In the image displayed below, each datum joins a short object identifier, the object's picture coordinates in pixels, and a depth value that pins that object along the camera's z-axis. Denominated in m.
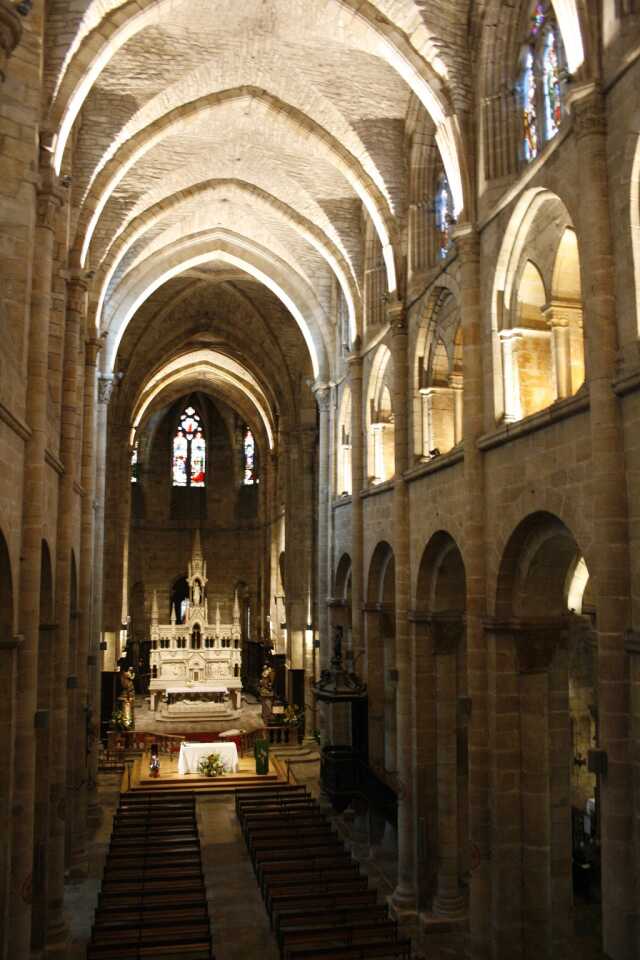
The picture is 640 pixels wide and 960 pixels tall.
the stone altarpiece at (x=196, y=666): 34.97
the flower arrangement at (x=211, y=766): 27.08
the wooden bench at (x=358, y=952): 12.51
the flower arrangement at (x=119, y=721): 30.77
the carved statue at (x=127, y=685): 34.08
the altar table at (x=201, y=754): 27.34
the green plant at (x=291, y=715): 32.66
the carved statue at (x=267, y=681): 36.41
